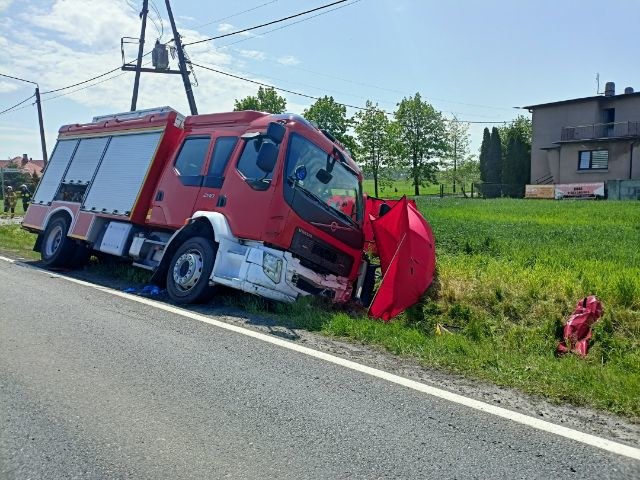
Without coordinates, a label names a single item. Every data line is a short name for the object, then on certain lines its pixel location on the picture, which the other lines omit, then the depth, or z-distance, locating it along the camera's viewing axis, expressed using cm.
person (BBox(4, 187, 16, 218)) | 2791
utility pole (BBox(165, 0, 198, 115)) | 2152
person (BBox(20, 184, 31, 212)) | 2460
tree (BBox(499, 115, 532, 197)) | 4869
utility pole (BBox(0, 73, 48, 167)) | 3599
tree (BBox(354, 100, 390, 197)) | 4816
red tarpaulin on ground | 592
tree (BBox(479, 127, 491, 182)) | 5603
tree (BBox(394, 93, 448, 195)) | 5828
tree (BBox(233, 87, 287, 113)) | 4156
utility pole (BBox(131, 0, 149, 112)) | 2344
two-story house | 4034
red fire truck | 738
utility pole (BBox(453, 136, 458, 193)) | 6827
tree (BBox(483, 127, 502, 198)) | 5431
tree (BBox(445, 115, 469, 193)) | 6912
